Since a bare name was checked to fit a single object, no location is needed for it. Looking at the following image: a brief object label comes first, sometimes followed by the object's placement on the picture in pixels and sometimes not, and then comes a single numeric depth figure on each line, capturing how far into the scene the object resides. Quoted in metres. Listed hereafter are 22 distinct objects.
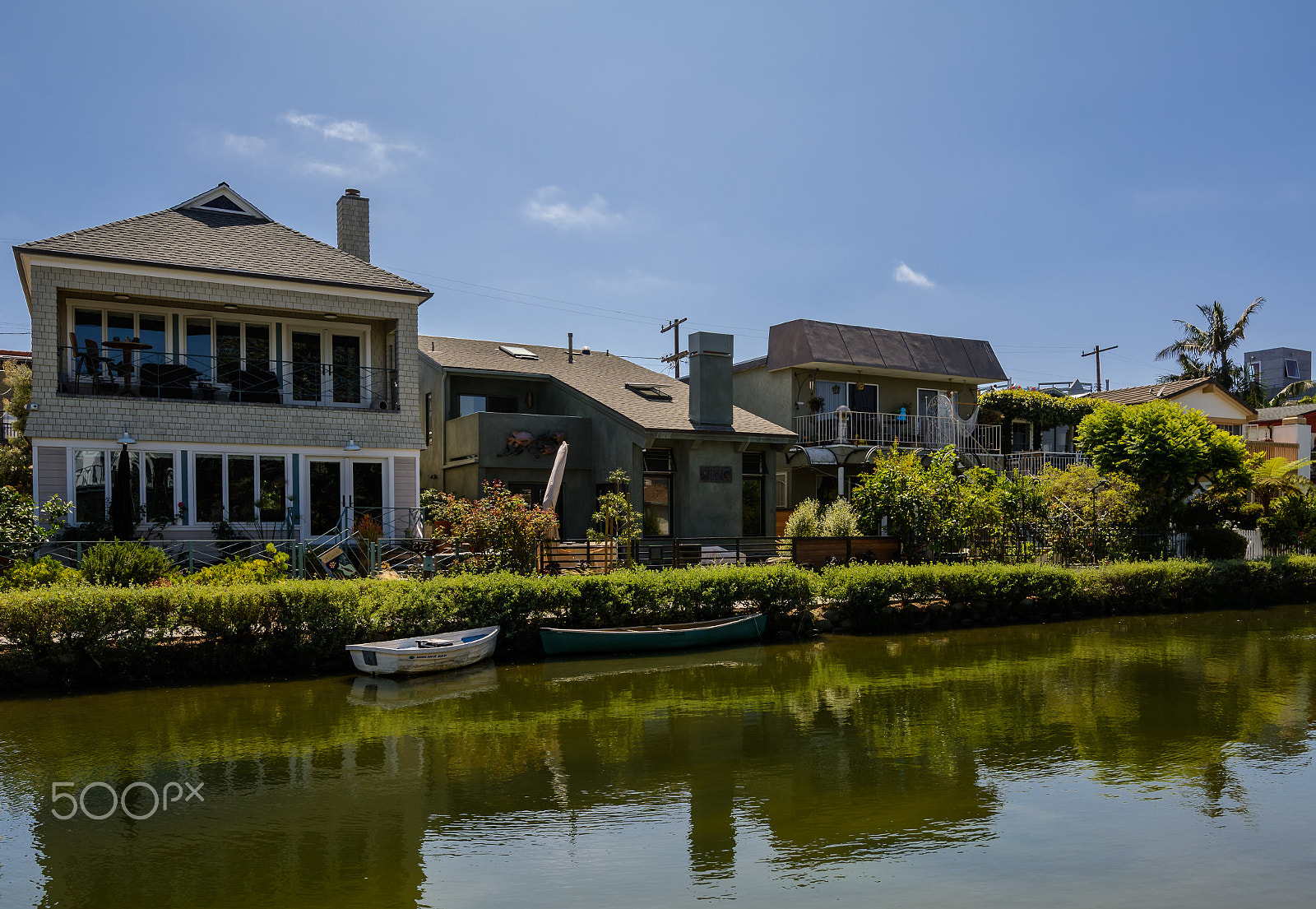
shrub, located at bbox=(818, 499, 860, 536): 22.05
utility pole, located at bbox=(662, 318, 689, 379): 39.16
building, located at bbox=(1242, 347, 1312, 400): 59.34
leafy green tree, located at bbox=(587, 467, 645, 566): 19.88
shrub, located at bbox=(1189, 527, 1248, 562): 25.80
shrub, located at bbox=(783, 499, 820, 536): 22.44
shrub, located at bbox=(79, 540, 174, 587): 15.21
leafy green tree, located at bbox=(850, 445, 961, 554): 21.75
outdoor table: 19.89
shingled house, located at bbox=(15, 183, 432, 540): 18.84
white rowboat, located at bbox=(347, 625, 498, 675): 14.07
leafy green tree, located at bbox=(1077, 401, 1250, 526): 24.30
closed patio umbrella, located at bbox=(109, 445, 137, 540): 16.94
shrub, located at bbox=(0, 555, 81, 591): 14.54
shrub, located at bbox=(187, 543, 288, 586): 15.26
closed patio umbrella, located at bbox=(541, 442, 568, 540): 19.52
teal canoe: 15.96
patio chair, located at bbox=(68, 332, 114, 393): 19.48
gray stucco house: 23.47
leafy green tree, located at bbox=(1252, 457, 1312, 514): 27.52
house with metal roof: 29.09
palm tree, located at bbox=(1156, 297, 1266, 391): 48.22
